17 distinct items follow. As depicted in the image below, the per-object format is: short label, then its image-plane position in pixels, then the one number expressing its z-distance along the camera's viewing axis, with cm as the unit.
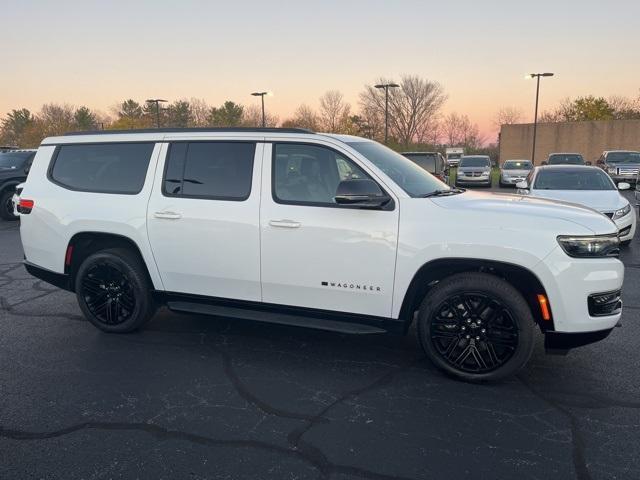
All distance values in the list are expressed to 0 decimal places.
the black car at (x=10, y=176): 1341
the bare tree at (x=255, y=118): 6716
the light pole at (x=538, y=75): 3472
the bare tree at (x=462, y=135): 8912
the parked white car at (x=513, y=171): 2395
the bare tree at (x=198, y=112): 7900
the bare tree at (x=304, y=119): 5887
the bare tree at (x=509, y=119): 8675
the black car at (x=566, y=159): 2388
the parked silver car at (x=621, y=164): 2225
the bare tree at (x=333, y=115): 6266
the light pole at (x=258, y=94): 3404
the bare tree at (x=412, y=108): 6981
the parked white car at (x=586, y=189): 838
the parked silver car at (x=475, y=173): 2488
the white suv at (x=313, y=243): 350
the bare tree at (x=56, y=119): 6644
